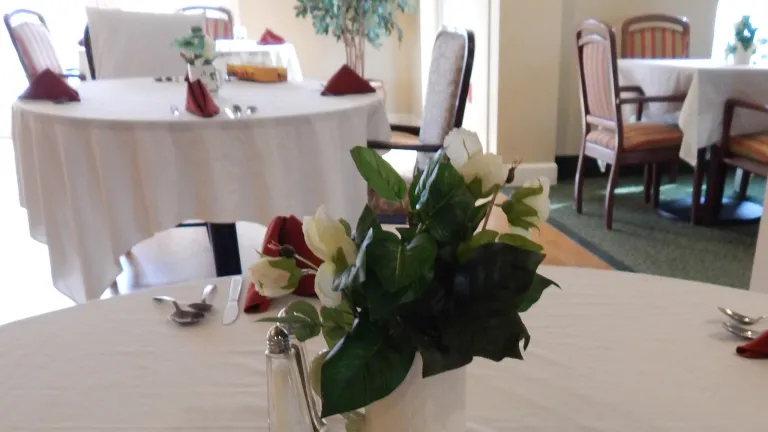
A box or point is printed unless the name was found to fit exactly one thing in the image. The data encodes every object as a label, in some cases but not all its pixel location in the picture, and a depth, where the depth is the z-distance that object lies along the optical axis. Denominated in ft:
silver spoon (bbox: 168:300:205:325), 2.77
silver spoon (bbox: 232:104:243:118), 6.52
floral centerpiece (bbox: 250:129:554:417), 1.49
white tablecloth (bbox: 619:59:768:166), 10.14
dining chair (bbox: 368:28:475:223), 7.31
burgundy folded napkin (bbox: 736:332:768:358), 2.44
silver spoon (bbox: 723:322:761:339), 2.55
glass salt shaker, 1.77
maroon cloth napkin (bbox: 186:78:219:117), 6.38
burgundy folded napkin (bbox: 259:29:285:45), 14.32
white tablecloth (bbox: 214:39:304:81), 12.85
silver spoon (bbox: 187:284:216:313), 2.86
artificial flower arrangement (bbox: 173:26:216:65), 7.63
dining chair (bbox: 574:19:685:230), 10.32
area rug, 9.30
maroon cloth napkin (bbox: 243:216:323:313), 2.85
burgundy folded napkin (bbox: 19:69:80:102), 6.89
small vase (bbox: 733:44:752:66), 10.94
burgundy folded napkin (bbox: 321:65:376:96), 7.70
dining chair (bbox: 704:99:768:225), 9.70
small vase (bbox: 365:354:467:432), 1.65
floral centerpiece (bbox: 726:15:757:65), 10.80
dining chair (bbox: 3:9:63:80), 11.50
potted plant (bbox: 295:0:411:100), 17.69
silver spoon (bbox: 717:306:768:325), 2.63
